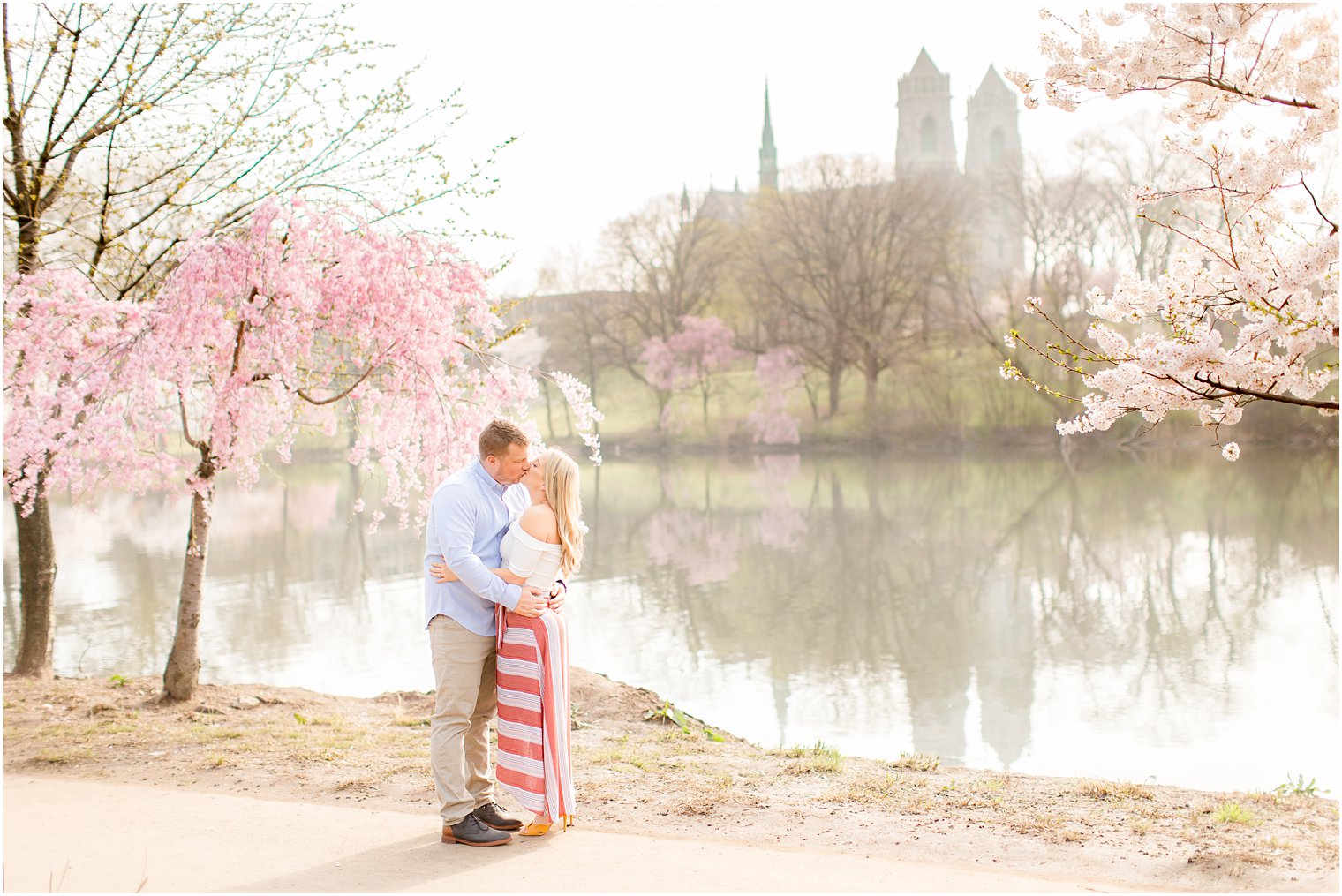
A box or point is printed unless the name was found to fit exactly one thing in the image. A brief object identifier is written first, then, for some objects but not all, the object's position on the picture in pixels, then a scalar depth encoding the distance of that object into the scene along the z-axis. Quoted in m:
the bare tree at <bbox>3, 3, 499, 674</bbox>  8.00
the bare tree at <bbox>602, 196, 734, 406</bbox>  53.16
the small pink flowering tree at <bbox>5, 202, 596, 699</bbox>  6.87
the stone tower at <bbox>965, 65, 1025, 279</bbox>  51.44
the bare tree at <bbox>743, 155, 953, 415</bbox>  47.00
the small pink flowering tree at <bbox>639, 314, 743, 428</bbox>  51.34
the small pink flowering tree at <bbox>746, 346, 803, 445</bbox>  48.41
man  4.66
